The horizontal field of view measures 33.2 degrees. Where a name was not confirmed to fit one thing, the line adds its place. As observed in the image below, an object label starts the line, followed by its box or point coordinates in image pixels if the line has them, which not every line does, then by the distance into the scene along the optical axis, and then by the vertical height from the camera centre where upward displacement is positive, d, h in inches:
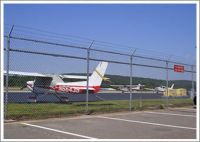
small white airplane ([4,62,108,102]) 1013.2 -13.5
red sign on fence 781.9 +28.6
